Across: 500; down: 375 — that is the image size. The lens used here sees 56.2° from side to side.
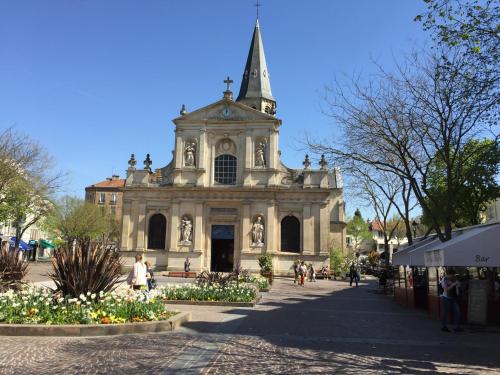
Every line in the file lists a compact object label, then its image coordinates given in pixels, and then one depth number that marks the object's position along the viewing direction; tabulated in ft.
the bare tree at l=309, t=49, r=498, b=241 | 46.75
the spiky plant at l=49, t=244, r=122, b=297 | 37.06
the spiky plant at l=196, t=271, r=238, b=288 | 60.18
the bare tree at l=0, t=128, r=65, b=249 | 96.17
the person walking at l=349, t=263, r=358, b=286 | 108.84
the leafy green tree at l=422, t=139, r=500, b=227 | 90.72
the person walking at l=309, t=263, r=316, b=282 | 115.85
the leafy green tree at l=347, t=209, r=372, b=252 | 270.05
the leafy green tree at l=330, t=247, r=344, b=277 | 133.90
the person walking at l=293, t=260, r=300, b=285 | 105.40
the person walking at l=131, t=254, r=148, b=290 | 46.75
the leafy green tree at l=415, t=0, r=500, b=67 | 36.06
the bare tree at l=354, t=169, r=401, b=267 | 95.69
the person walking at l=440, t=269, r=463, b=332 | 40.06
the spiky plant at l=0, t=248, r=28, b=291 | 44.77
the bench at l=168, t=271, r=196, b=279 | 113.60
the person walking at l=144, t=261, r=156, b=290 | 55.86
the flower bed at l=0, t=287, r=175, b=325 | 32.83
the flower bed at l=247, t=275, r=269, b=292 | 77.75
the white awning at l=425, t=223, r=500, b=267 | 39.88
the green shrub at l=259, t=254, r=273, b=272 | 109.09
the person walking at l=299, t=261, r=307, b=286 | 100.48
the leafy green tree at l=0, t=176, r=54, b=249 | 102.37
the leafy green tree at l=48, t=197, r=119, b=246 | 177.58
